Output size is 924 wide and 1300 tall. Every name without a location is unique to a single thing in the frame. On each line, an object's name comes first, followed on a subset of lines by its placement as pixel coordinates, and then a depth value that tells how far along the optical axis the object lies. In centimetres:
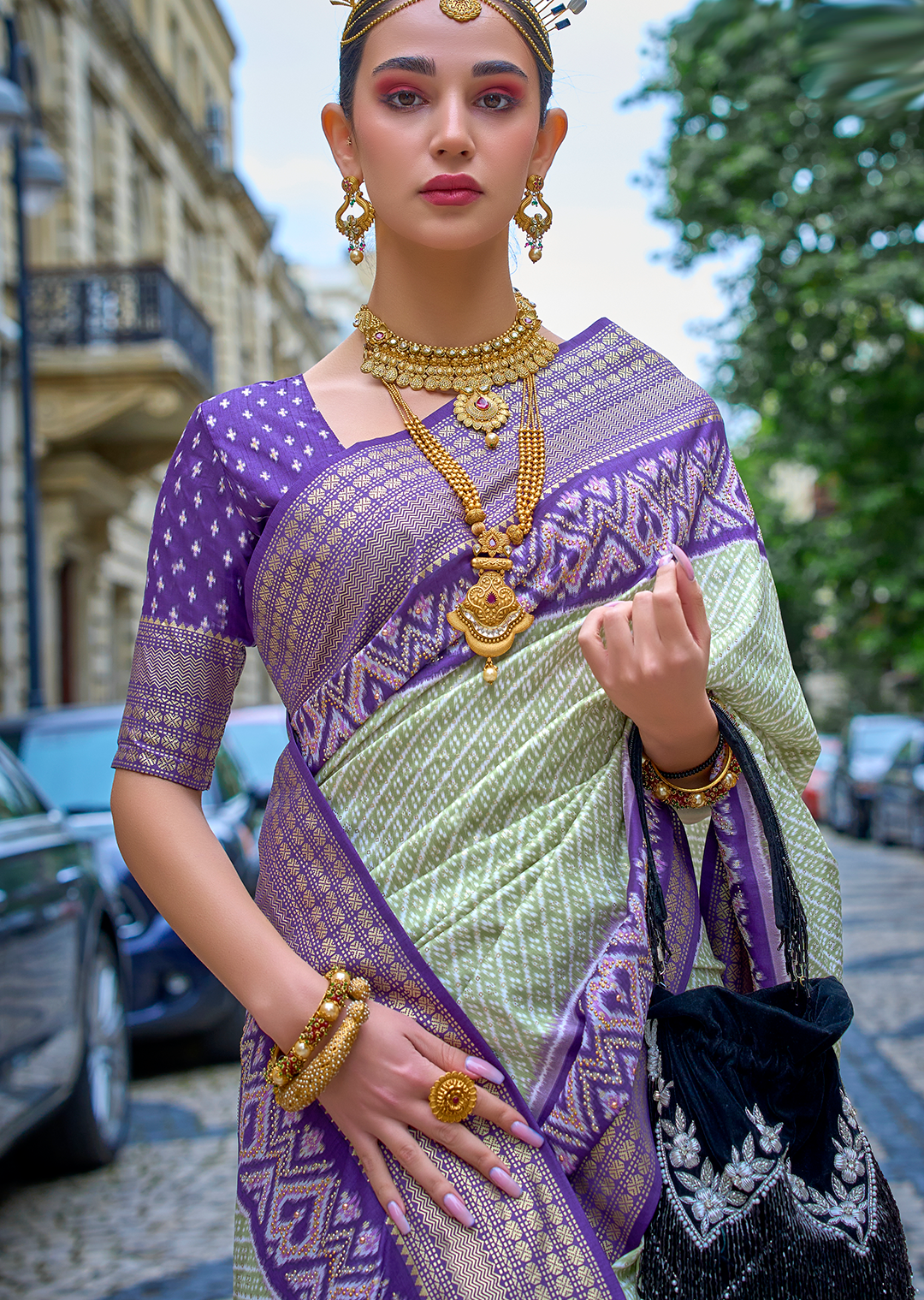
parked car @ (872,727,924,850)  1552
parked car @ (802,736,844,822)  2423
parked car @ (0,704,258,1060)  643
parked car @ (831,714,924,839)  2006
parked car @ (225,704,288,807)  883
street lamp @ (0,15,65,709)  1086
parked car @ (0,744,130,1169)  423
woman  153
